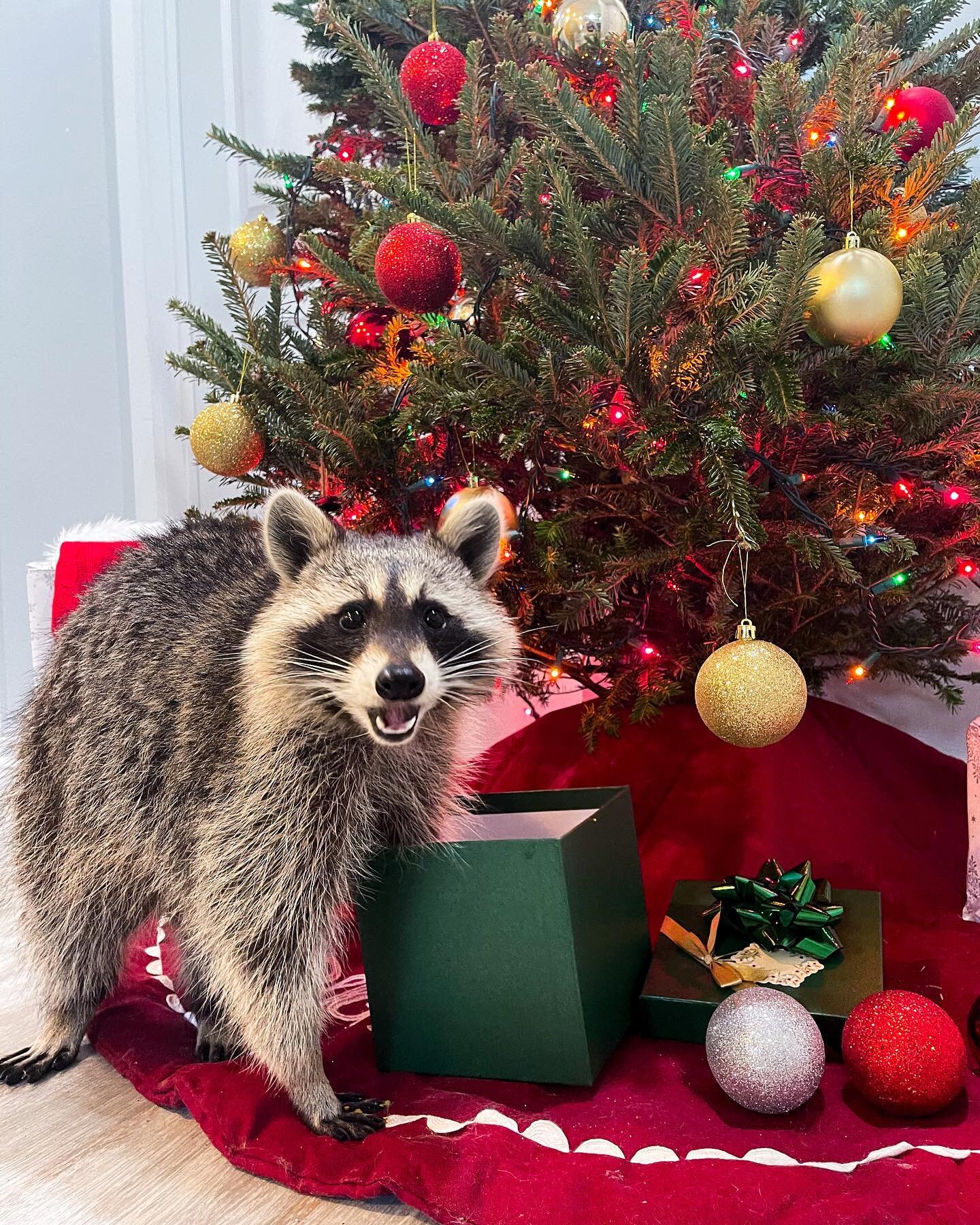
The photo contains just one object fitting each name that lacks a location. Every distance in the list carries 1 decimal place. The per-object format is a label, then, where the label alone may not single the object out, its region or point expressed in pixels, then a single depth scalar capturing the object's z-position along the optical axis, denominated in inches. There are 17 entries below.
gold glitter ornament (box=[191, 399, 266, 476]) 62.0
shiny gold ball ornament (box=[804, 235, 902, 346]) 43.3
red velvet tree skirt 37.9
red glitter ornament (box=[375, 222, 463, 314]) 50.5
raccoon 43.5
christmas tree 46.9
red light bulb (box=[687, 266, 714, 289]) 50.4
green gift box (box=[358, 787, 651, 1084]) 44.8
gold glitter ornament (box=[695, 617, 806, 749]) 45.2
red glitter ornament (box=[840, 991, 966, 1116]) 41.8
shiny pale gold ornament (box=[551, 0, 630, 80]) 59.6
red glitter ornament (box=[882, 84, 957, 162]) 58.5
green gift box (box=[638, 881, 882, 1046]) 48.1
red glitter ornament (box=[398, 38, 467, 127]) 58.9
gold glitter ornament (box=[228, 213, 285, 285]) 73.8
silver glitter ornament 42.2
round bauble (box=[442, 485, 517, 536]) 52.2
